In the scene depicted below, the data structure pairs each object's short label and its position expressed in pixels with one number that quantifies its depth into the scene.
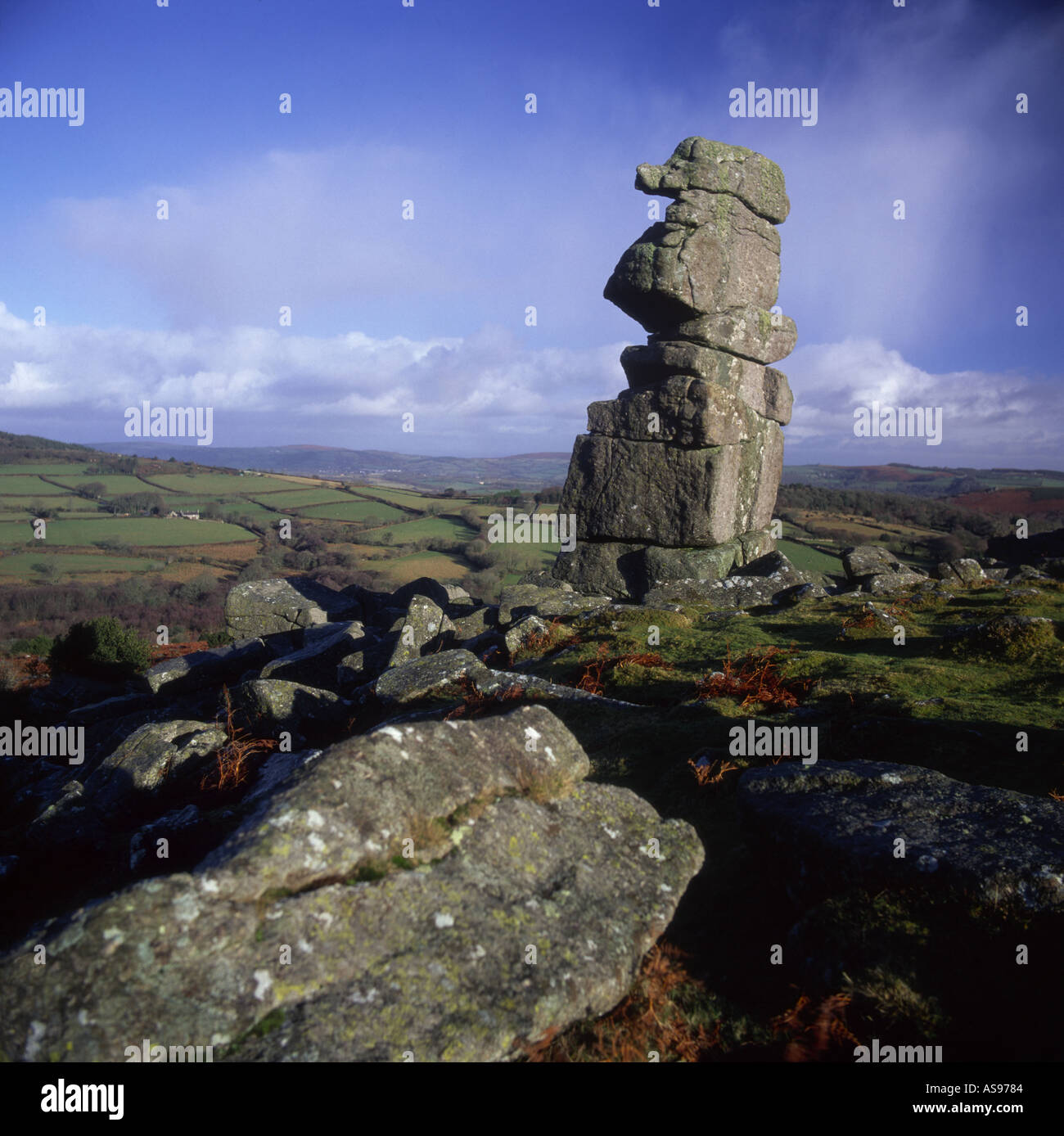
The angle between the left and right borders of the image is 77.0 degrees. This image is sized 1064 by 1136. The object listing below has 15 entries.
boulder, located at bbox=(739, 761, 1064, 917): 4.33
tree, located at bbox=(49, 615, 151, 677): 19.47
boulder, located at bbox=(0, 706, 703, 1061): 3.31
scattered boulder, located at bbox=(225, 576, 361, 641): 20.09
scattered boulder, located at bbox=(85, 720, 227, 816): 7.75
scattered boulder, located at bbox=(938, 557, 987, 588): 20.44
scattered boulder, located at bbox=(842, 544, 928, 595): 18.50
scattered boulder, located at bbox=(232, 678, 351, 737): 9.70
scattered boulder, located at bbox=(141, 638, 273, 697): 14.45
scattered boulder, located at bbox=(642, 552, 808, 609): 17.19
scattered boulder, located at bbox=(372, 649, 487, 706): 9.80
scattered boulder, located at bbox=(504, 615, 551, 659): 12.97
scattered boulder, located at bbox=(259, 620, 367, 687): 13.76
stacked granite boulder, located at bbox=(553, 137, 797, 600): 18.55
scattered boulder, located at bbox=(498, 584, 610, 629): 15.94
